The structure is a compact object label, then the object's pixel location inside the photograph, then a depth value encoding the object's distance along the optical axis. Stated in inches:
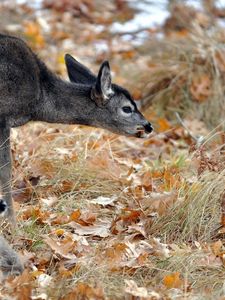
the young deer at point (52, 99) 663.1
